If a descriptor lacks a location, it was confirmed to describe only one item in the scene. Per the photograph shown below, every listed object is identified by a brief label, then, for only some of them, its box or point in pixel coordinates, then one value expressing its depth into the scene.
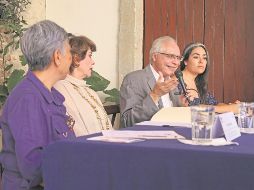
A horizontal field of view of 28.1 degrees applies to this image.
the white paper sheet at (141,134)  1.69
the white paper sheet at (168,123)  2.16
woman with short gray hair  1.87
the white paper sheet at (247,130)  2.00
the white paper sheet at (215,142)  1.53
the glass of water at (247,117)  2.02
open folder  2.26
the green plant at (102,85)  4.96
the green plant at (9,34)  4.74
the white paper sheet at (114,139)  1.57
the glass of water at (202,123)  1.59
